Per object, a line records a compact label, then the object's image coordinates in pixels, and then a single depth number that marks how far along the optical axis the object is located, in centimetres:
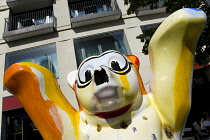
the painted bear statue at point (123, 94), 145
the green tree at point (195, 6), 377
